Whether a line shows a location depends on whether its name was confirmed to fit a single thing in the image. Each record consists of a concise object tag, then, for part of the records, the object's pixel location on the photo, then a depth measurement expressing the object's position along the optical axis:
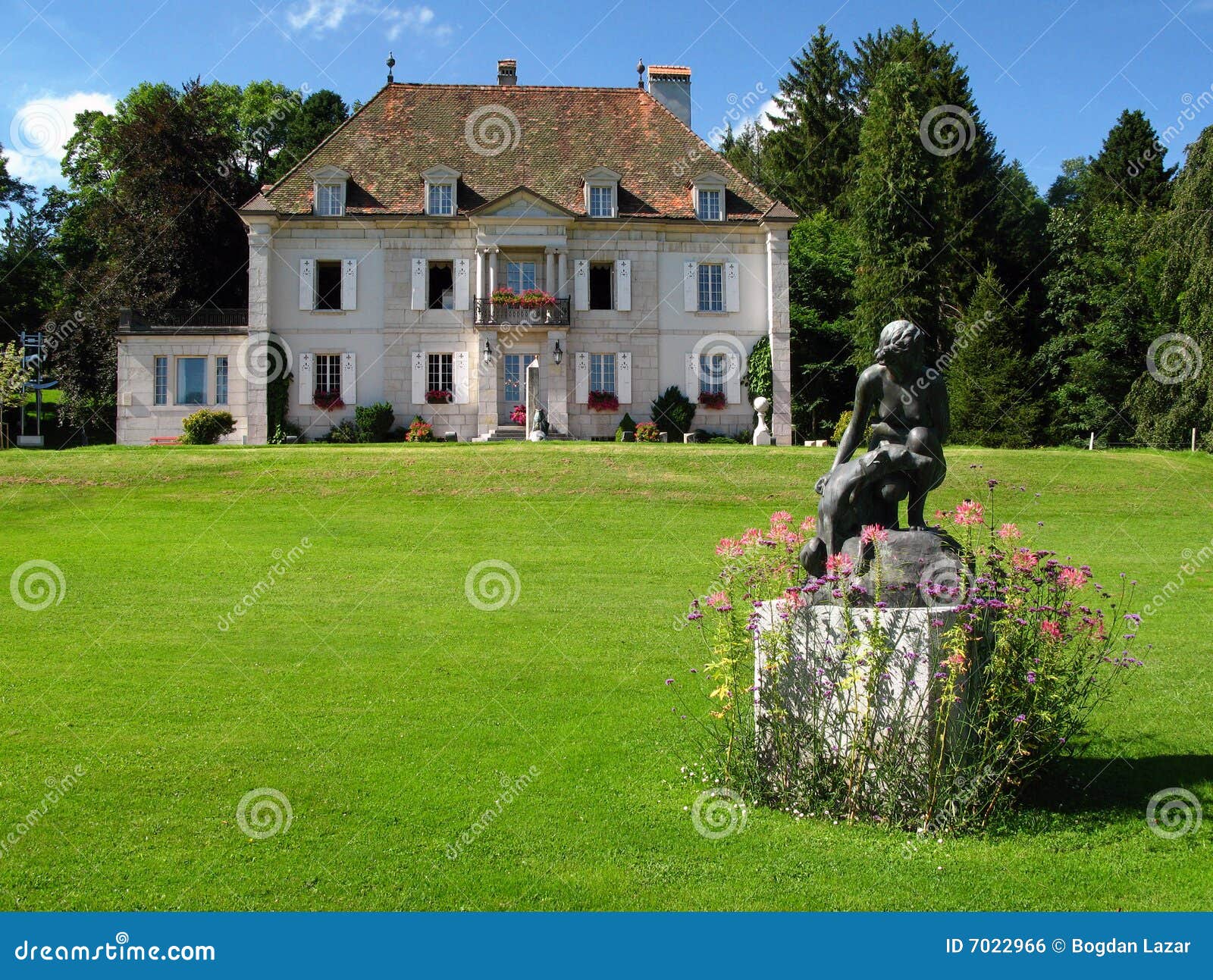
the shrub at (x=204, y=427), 31.42
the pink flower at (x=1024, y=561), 6.77
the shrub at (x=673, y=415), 34.75
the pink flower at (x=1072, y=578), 6.46
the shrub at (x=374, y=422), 33.75
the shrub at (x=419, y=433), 33.53
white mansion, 34.44
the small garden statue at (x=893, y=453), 6.89
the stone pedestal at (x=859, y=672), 6.19
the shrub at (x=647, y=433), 33.38
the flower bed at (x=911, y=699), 6.23
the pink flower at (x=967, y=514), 6.75
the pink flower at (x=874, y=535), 6.51
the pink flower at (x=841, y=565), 6.48
